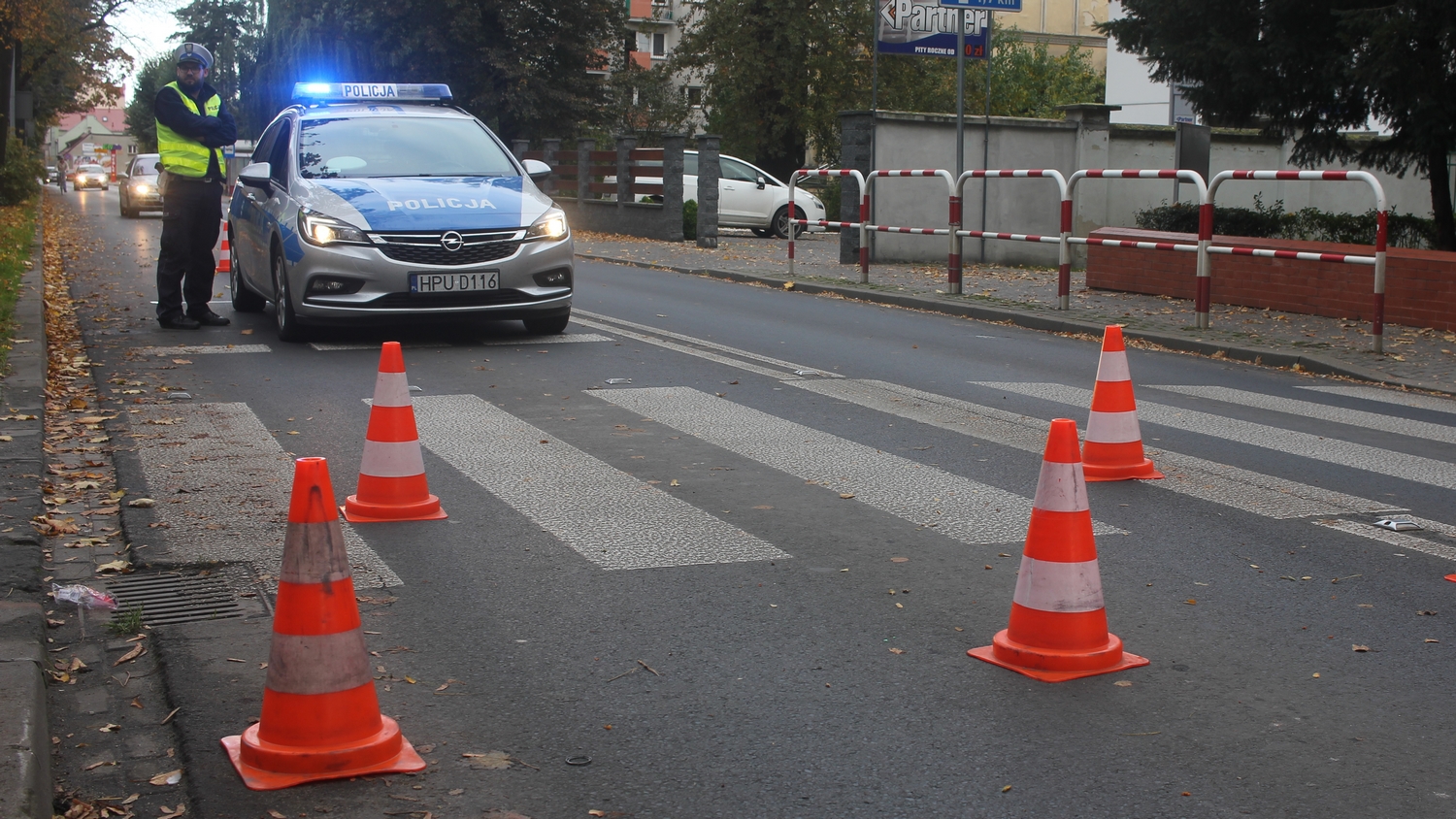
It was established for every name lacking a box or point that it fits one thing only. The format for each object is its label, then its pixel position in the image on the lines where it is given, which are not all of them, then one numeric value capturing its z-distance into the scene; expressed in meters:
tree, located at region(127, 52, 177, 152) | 120.81
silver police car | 10.59
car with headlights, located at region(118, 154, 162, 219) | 36.50
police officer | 11.53
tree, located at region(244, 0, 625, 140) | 43.06
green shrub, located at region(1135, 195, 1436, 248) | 18.17
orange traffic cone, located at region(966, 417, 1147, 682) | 4.14
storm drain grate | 4.61
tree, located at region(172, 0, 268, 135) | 83.12
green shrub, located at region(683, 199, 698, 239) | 28.28
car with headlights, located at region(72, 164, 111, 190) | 80.81
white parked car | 29.88
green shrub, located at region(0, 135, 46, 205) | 32.41
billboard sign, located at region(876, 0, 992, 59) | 22.84
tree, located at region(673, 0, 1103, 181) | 44.03
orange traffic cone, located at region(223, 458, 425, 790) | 3.41
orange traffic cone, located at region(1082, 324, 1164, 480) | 6.63
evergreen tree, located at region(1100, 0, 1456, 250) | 14.42
